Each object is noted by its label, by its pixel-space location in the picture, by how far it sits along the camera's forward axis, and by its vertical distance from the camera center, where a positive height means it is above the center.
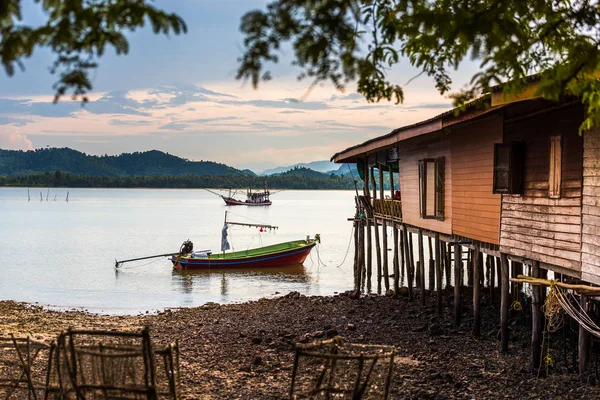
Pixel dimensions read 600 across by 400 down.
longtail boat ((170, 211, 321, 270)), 35.25 -4.13
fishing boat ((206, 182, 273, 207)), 129.62 -4.51
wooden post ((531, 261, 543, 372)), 11.75 -2.49
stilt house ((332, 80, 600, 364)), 10.55 -0.12
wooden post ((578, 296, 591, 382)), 10.45 -2.56
